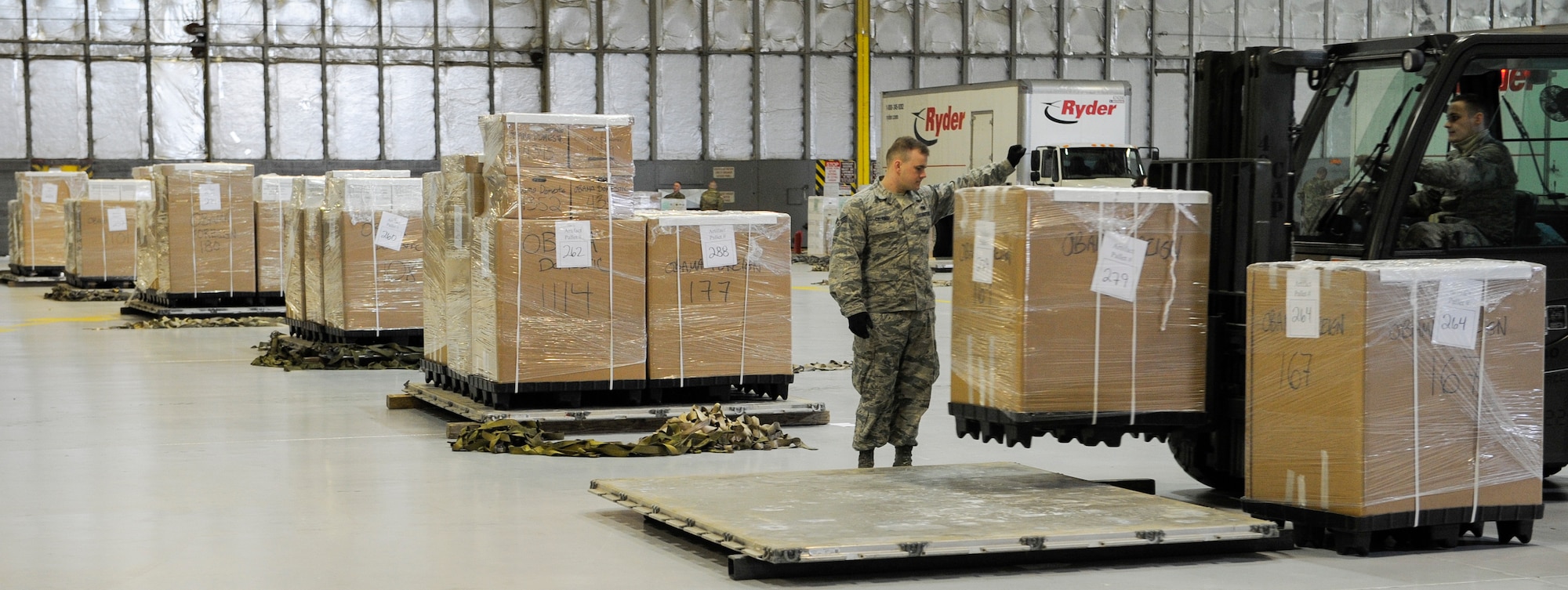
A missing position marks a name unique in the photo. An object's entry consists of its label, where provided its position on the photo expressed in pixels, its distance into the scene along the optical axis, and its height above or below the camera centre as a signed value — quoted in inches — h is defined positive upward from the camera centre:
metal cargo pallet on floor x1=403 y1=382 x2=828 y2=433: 346.3 -39.8
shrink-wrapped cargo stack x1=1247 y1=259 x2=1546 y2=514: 215.0 -20.5
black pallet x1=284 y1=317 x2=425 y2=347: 498.6 -32.2
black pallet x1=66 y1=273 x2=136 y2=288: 836.6 -25.4
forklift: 245.1 +9.8
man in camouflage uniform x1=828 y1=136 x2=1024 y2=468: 275.7 -10.2
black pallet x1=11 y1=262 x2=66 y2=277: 958.4 -23.0
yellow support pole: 1213.1 +110.3
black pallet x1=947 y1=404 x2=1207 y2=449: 239.1 -28.9
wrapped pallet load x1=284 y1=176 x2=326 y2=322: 525.7 -0.6
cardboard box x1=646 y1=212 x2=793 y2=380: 358.0 -14.4
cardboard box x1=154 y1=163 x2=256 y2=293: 612.7 +1.7
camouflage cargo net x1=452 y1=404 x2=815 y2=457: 323.6 -42.3
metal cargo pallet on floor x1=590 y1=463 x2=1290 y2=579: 206.5 -39.4
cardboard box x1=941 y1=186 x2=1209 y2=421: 236.8 -10.2
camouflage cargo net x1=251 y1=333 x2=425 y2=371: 490.0 -38.0
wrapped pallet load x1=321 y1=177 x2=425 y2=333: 482.3 -5.5
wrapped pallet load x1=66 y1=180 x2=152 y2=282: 826.2 +0.7
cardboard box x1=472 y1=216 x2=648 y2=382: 343.0 -15.1
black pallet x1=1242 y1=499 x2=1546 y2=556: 219.0 -40.7
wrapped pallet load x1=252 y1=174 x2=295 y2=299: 613.0 +2.0
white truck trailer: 940.6 +63.4
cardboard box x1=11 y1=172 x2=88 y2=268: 932.0 +10.4
